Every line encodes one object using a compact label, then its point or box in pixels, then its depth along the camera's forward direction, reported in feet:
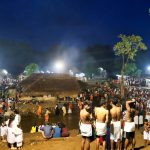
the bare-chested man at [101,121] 18.25
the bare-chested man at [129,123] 19.16
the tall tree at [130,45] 93.90
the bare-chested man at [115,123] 18.81
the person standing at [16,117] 22.50
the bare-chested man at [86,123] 18.51
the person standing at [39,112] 57.40
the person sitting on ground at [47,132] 28.53
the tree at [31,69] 153.07
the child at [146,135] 25.20
